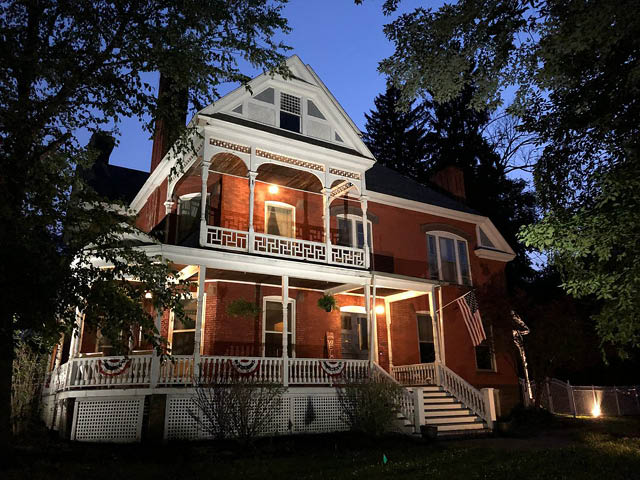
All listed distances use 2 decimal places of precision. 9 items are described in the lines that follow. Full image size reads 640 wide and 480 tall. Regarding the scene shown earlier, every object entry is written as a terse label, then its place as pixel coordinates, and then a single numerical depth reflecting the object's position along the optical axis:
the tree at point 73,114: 7.93
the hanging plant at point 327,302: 15.55
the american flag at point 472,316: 15.20
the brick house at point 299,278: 12.01
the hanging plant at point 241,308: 14.90
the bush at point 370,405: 12.30
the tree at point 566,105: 8.91
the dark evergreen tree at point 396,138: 46.72
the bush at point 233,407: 10.48
